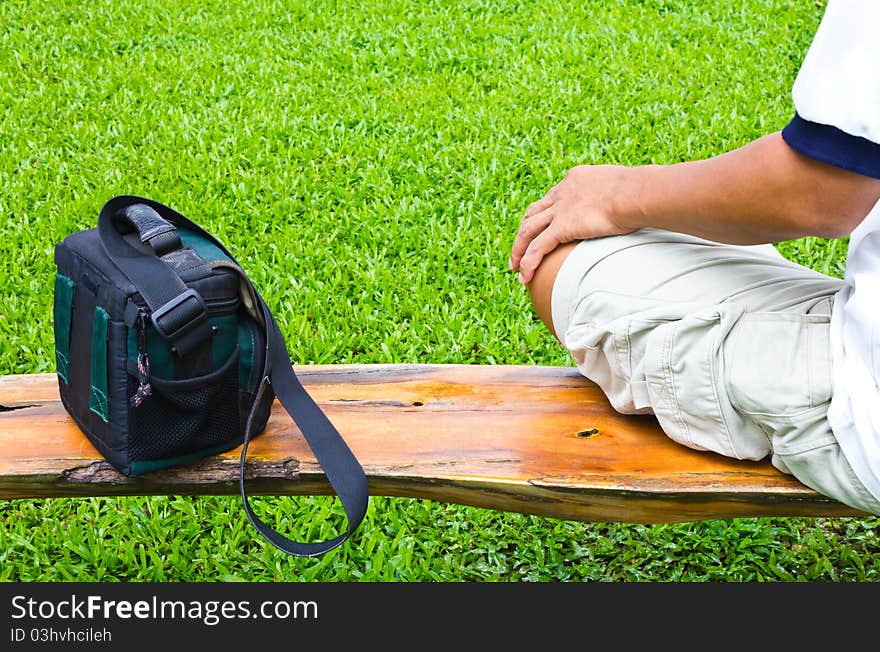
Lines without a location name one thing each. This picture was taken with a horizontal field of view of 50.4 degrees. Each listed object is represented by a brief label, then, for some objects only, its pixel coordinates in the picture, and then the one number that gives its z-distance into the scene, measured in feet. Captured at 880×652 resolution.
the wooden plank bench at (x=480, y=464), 5.59
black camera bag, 5.35
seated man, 4.36
